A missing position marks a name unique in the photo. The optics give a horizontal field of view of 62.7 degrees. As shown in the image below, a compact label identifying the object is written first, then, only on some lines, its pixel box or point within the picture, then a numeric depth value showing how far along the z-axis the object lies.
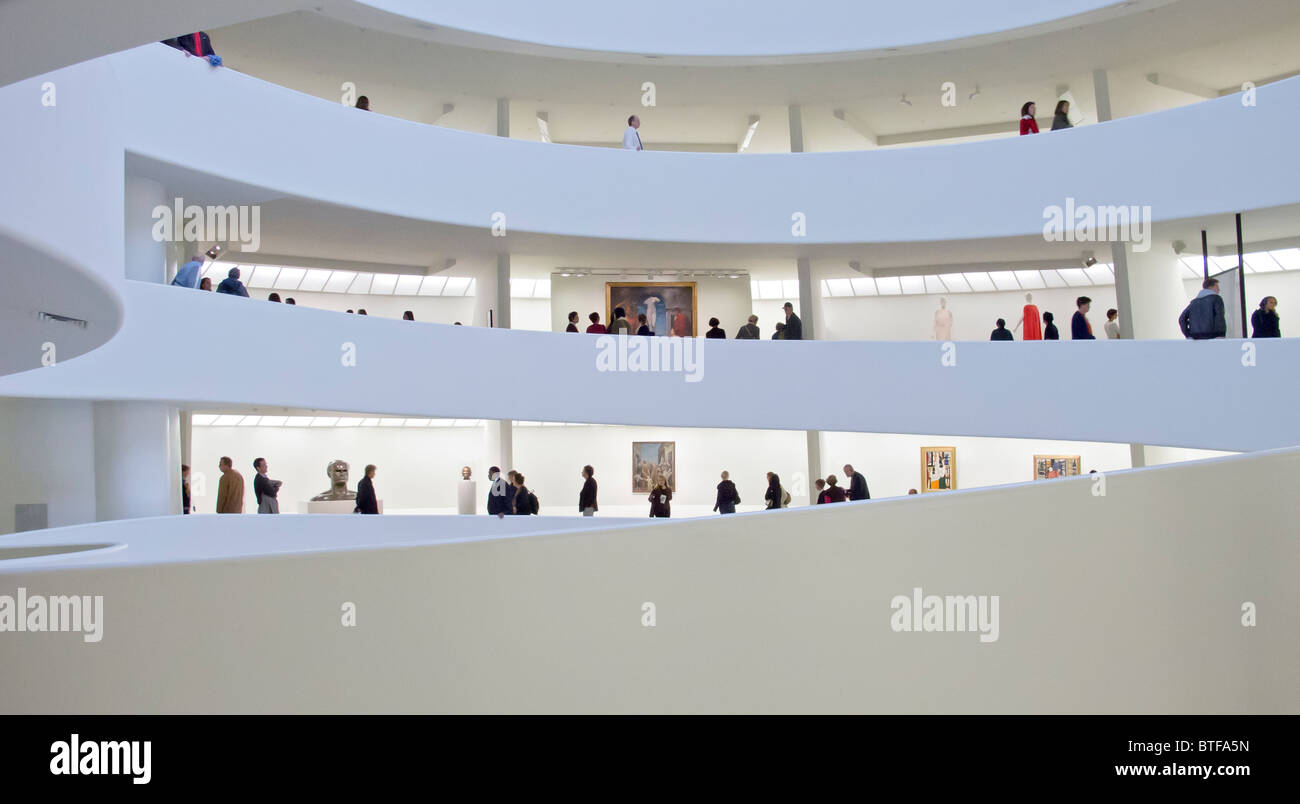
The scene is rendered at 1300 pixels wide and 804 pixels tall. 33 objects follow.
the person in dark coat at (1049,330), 17.77
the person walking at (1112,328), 18.25
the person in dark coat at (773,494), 18.75
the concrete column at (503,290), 19.70
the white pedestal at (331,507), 21.38
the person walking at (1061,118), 18.12
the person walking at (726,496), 19.25
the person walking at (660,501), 19.09
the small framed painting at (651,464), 24.20
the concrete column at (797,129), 20.80
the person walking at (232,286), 14.70
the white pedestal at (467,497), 21.25
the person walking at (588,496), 19.71
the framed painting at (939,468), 24.16
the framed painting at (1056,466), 23.38
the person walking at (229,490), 16.48
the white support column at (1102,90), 18.94
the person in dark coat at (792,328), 18.97
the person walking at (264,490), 17.06
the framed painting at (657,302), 22.62
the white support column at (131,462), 13.12
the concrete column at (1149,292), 18.52
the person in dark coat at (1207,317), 14.88
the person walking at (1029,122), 18.27
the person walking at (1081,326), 17.38
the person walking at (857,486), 17.95
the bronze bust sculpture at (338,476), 22.70
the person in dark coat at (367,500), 17.95
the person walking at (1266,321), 15.37
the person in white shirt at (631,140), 19.10
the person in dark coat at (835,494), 17.58
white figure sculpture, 20.91
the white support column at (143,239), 13.73
